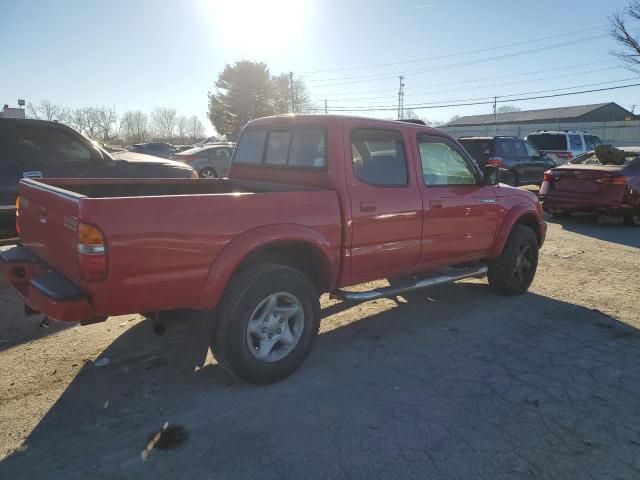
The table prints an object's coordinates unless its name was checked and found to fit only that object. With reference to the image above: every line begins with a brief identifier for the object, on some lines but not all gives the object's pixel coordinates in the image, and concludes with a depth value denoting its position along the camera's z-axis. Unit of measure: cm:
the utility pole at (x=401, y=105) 7334
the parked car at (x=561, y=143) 1784
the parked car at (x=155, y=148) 2912
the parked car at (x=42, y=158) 602
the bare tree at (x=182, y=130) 10609
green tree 6338
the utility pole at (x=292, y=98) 7175
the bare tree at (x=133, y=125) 9074
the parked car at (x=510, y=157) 1442
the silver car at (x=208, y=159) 1767
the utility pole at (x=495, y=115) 5922
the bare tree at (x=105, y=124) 7712
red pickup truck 271
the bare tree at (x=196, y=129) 11132
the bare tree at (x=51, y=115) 6432
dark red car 939
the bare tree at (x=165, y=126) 10580
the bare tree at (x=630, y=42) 2230
